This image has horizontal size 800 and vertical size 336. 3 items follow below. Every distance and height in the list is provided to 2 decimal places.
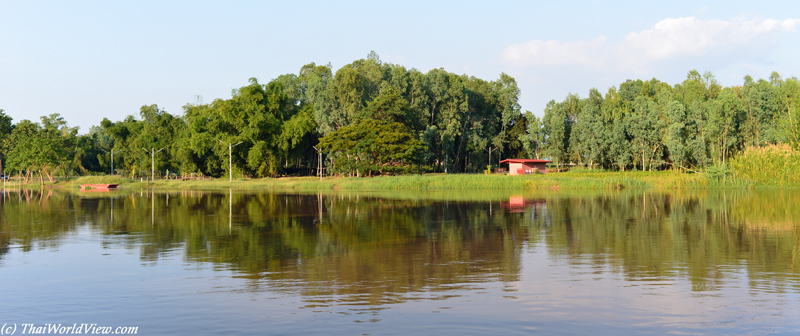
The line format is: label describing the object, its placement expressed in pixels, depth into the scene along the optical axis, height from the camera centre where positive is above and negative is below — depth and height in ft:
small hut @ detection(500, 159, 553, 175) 332.80 +0.31
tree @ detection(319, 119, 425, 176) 271.08 +10.29
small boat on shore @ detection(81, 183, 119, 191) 260.21 -6.42
